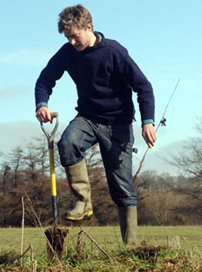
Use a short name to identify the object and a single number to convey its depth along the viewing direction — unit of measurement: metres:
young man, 7.83
